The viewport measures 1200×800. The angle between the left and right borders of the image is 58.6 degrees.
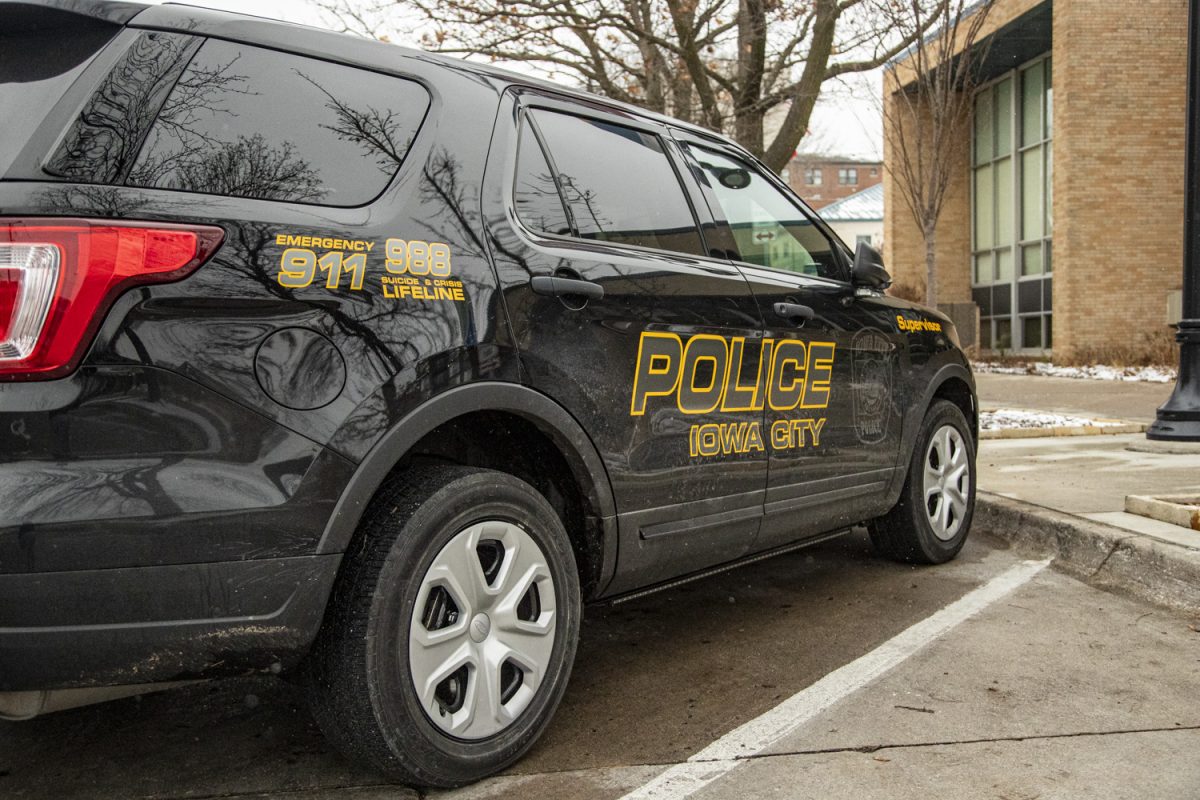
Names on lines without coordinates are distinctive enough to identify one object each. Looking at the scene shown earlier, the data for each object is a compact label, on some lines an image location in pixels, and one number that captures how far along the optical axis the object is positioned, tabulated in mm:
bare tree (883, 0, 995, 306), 10453
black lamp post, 7664
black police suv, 2105
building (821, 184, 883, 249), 65312
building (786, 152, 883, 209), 98375
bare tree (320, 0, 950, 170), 11555
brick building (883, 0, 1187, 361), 18859
